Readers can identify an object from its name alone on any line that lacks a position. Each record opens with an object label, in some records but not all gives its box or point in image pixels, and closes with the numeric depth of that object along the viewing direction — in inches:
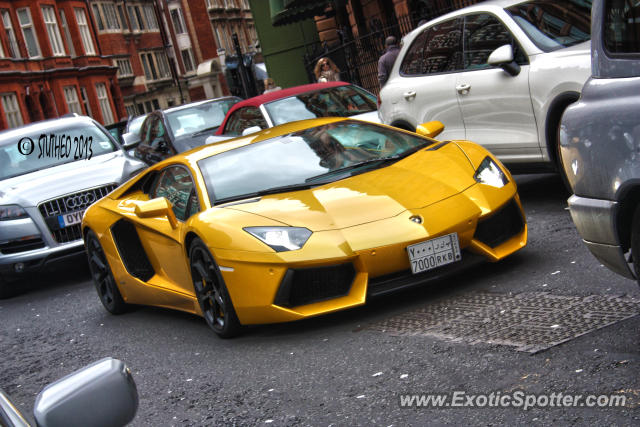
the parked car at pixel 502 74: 307.1
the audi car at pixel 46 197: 426.0
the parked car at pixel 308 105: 502.0
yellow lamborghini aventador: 230.2
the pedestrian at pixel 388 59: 635.5
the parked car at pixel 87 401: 82.6
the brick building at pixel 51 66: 2032.5
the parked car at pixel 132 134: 564.0
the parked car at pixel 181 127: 615.5
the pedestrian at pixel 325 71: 719.1
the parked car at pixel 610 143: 153.8
